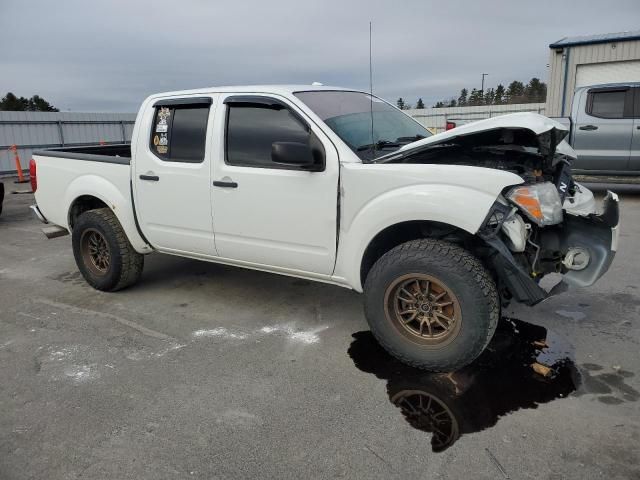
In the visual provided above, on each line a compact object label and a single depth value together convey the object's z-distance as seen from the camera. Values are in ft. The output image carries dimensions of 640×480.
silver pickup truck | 30.19
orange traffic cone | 46.80
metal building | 51.44
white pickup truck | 10.12
